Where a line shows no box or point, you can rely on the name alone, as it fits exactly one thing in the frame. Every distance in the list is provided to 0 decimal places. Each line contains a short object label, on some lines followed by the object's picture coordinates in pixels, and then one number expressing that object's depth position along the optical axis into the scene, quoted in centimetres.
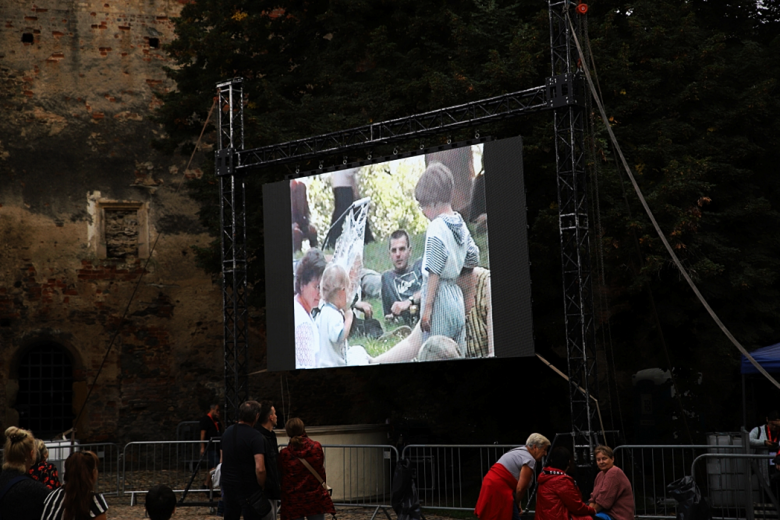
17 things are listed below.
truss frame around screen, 1023
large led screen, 1098
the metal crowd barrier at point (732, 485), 946
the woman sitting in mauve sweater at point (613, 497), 757
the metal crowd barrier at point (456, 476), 1216
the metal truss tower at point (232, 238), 1305
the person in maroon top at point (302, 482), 733
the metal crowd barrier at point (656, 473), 1091
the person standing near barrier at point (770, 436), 1041
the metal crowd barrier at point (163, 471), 1465
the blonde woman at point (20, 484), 504
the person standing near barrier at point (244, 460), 700
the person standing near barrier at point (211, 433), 1288
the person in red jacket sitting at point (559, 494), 646
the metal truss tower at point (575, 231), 1007
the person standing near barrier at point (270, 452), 704
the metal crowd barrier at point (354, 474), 1199
